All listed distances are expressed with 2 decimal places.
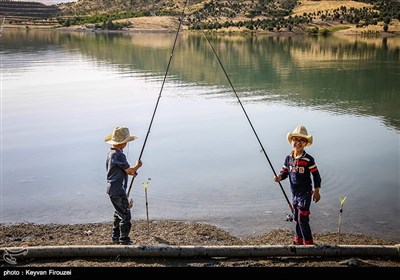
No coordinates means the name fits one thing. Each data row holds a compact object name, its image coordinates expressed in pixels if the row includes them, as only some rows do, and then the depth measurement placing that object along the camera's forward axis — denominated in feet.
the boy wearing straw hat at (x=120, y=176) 20.45
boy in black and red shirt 19.67
